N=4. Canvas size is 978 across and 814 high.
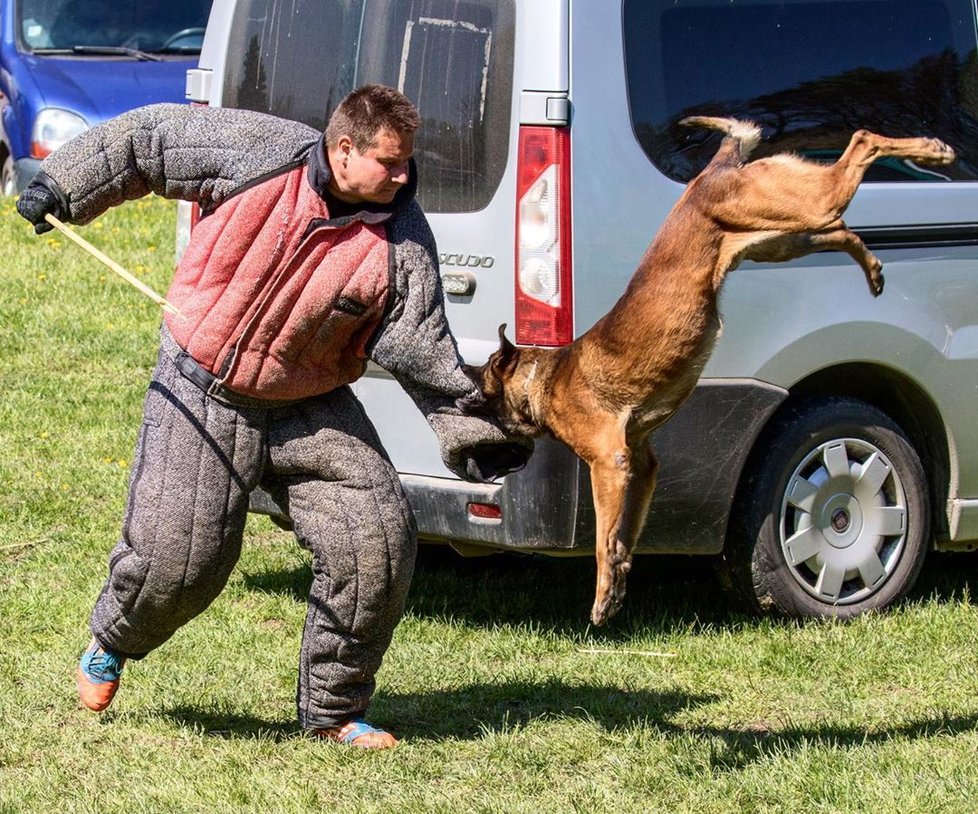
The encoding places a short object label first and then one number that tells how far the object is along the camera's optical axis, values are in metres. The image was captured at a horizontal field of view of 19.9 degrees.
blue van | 19.81
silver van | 8.21
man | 6.95
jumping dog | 6.88
